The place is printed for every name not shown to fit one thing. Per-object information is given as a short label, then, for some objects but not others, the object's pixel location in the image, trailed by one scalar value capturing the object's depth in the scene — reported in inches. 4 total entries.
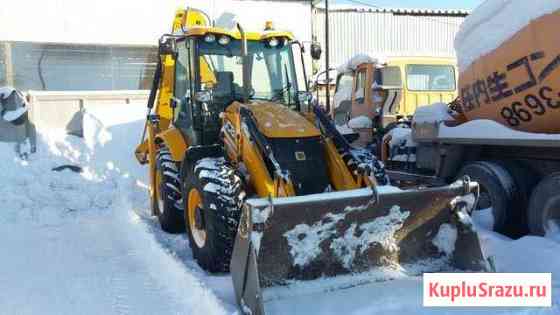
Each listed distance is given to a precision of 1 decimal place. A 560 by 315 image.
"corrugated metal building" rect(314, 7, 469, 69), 691.4
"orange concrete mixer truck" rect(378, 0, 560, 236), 192.5
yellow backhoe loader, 152.9
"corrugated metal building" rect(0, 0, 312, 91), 520.7
